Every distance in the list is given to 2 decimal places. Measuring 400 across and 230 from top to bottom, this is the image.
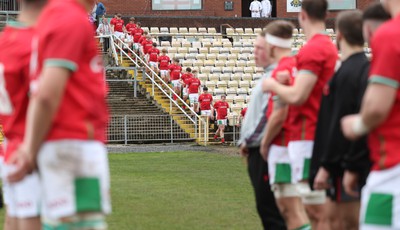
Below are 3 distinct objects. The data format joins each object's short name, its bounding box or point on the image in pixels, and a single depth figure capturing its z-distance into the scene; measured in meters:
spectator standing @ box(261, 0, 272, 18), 47.41
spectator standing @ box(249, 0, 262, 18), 47.00
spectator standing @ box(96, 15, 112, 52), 38.56
